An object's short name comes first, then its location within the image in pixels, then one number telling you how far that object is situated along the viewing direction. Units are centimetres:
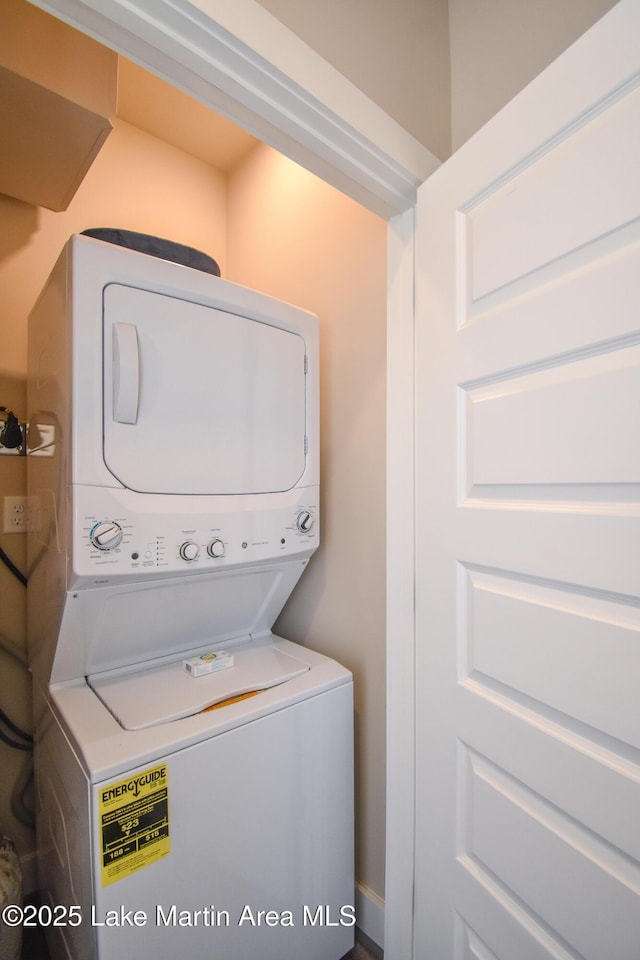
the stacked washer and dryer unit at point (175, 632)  105
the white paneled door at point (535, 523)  77
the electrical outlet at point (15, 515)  175
